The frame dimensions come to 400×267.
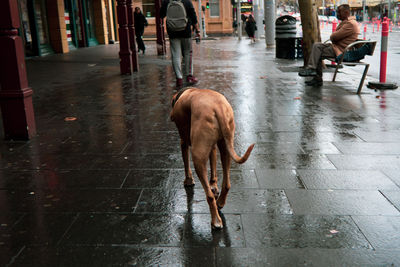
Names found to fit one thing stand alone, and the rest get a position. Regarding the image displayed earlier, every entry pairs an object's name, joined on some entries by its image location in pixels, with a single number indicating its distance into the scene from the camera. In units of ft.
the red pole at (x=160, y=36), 58.70
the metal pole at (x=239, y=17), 100.16
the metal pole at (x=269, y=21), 70.85
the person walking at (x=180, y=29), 28.30
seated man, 26.09
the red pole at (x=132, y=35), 38.34
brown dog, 8.80
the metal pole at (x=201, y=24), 109.15
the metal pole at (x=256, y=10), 95.76
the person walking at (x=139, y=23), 58.29
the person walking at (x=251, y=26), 91.59
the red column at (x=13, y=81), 16.30
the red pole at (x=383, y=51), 26.66
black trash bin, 48.55
